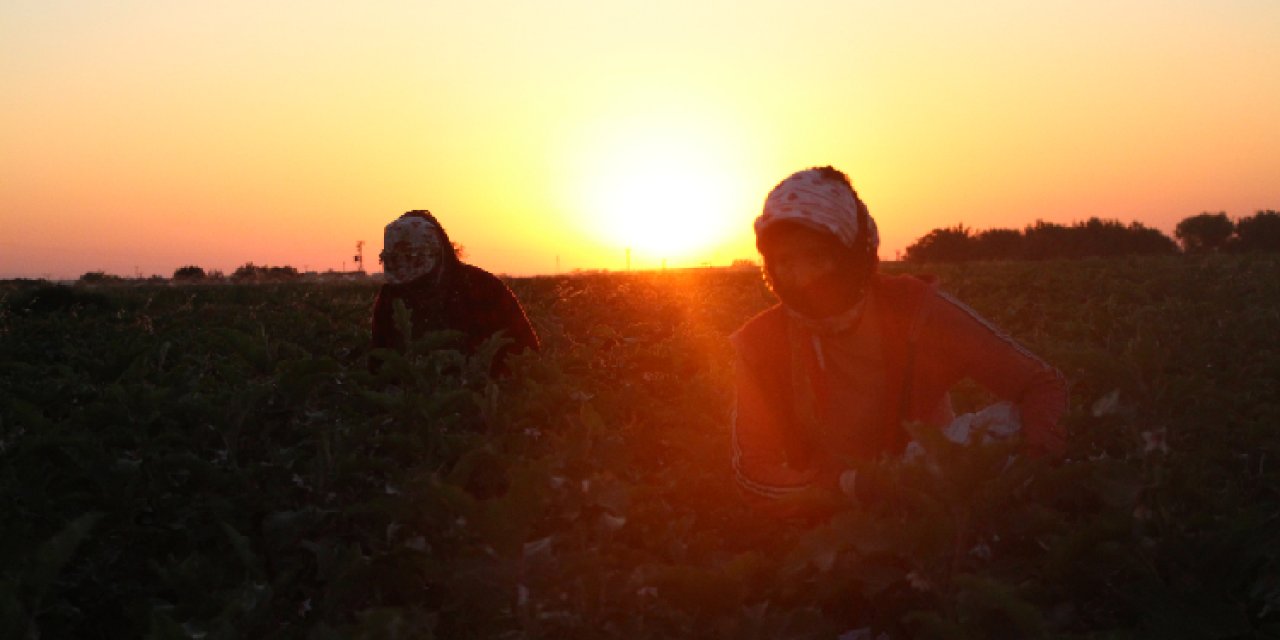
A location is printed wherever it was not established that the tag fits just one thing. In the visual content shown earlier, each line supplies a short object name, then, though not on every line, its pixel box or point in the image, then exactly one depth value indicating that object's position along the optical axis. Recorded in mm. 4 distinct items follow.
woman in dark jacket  6781
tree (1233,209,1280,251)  55500
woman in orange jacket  3848
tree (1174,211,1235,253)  66625
